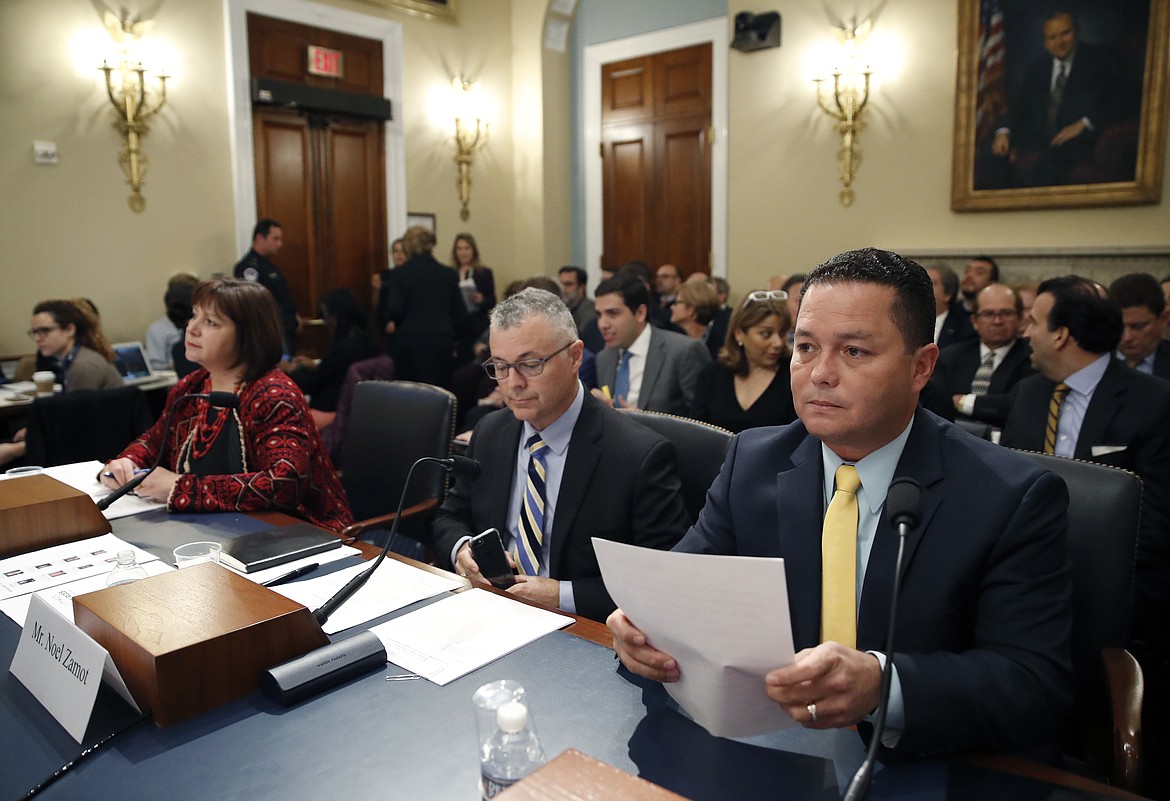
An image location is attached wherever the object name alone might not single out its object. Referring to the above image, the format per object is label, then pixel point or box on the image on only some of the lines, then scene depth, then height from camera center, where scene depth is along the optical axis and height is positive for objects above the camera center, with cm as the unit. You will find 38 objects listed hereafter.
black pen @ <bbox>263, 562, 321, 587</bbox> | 173 -59
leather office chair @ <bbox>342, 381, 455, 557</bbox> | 267 -54
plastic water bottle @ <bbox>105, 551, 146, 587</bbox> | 169 -56
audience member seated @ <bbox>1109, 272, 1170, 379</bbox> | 388 -21
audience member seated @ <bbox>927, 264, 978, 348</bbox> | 537 -24
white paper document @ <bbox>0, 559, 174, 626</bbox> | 159 -59
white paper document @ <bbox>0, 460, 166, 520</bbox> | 227 -57
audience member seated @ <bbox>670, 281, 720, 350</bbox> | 575 -22
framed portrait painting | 551 +109
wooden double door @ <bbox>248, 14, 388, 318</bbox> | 707 +86
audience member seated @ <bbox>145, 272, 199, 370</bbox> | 613 -42
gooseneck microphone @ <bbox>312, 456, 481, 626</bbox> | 150 -54
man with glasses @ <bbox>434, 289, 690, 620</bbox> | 200 -45
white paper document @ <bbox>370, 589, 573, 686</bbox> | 139 -60
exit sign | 724 +174
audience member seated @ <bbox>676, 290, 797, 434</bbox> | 342 -38
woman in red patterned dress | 236 -42
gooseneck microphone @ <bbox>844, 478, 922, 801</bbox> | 94 -32
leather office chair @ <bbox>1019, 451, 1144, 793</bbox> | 152 -56
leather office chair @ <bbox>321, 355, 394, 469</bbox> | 415 -52
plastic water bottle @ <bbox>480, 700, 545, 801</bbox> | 100 -54
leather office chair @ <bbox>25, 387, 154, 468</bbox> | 345 -59
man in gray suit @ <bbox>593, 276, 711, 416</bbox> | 408 -38
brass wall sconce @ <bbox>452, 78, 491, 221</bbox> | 835 +133
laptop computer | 560 -55
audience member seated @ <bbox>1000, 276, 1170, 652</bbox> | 245 -42
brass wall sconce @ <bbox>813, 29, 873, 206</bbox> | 651 +125
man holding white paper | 115 -39
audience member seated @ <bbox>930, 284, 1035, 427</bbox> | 415 -40
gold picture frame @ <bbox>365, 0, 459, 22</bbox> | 776 +237
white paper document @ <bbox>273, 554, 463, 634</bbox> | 158 -60
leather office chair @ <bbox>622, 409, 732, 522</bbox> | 209 -42
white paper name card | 121 -56
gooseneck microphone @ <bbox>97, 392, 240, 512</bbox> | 217 -39
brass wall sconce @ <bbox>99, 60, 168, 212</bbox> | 614 +116
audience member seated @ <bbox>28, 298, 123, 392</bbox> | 447 -34
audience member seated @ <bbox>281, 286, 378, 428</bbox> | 442 -39
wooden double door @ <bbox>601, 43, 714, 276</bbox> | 825 +110
